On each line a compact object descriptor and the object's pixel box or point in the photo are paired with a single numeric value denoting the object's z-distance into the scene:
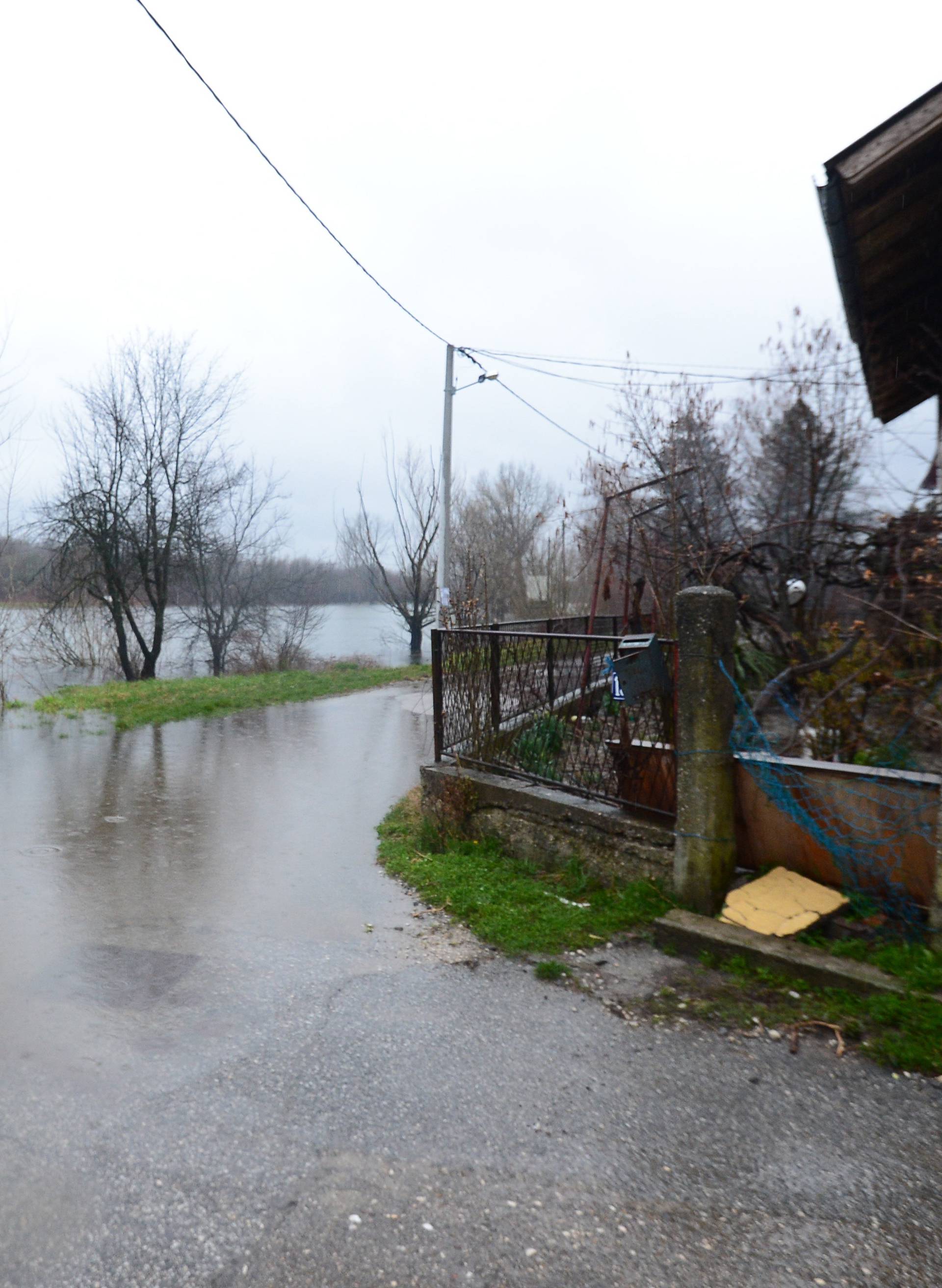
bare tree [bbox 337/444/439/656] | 29.33
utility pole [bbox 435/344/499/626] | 17.77
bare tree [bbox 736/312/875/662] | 7.18
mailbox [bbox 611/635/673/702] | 5.22
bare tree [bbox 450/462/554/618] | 29.60
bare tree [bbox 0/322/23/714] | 17.33
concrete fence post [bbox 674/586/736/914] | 4.69
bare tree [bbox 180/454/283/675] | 34.53
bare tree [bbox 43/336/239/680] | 24.95
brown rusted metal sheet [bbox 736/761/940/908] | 4.18
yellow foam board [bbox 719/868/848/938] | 4.30
